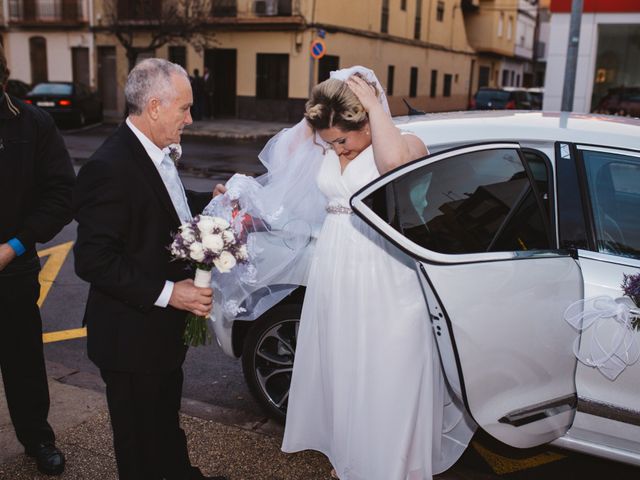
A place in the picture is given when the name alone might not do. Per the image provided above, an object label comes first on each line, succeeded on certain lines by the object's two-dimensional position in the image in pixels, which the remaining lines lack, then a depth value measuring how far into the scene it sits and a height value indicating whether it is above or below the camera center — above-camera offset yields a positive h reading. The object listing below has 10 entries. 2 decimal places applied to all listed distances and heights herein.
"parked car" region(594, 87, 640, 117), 16.08 -0.04
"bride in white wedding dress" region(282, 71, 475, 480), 2.72 -0.95
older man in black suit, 2.23 -0.62
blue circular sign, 17.69 +1.06
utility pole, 10.52 +0.68
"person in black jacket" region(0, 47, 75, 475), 2.78 -0.67
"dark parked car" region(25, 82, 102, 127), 20.70 -0.64
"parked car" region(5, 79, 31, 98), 23.08 -0.34
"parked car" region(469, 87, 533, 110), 22.47 -0.10
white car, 2.61 -0.65
